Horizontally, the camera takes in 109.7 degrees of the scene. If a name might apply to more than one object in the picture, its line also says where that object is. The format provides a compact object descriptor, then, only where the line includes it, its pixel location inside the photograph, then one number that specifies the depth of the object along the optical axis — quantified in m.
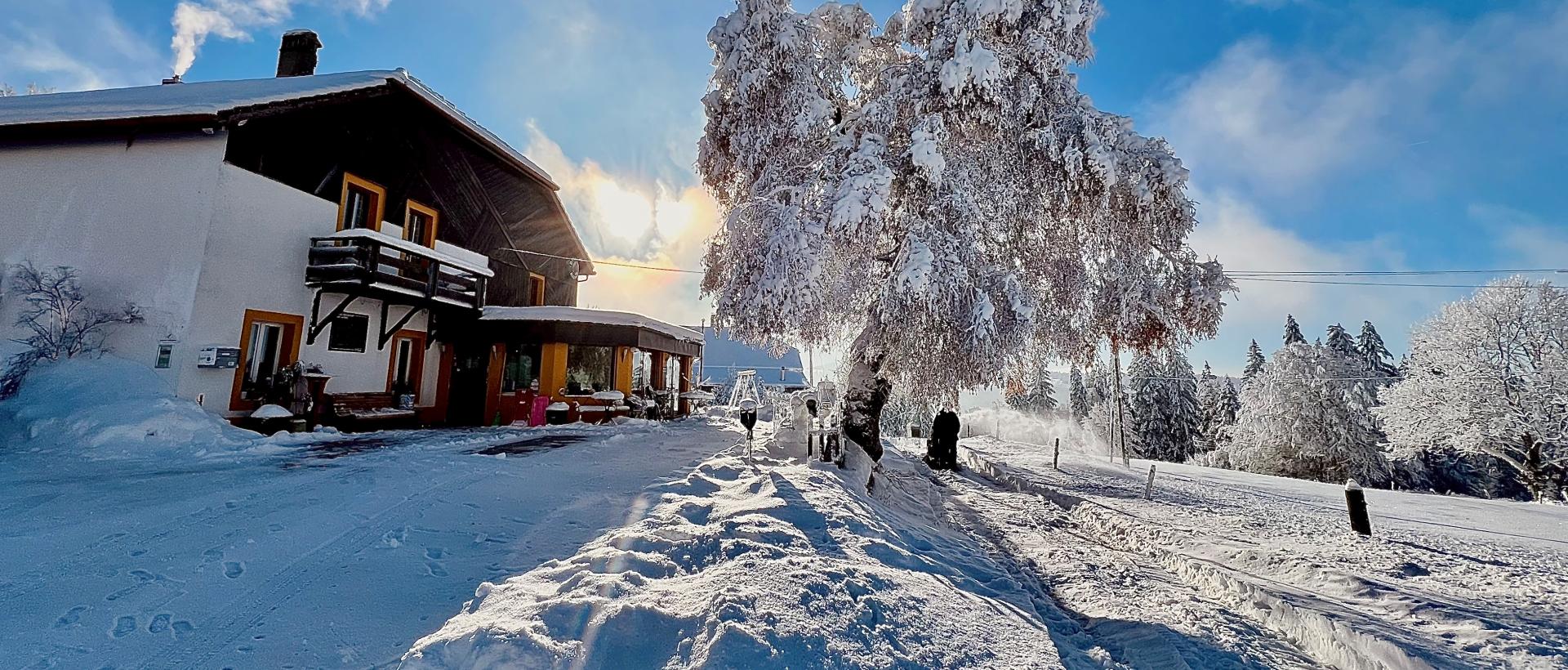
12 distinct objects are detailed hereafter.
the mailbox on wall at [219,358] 9.68
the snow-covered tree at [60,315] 8.93
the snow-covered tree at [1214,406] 40.47
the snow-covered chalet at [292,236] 9.73
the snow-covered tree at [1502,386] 19.12
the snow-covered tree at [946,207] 9.46
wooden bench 11.88
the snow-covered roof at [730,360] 77.94
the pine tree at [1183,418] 41.81
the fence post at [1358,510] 6.93
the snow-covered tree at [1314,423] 27.67
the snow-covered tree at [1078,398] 51.47
